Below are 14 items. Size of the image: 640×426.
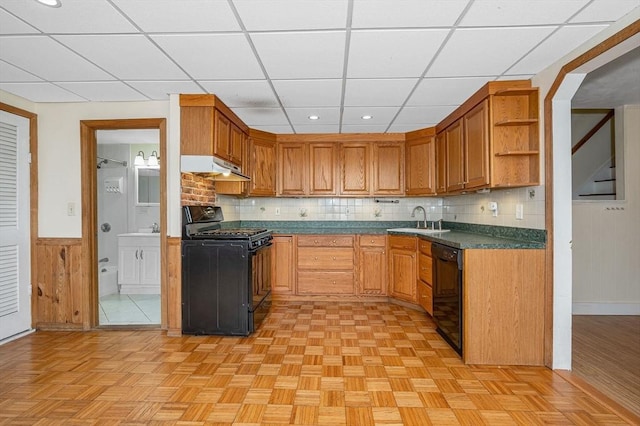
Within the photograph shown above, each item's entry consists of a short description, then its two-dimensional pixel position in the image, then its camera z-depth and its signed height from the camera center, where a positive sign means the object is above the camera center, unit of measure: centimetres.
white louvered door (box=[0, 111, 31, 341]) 298 -12
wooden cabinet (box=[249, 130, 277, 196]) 424 +63
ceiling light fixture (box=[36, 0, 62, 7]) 171 +108
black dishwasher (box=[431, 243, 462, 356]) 260 -69
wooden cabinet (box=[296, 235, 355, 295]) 419 -68
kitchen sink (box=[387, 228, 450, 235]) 385 -23
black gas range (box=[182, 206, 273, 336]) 305 -64
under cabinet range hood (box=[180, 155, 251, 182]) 299 +44
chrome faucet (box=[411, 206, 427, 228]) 461 -1
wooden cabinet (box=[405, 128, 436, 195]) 412 +62
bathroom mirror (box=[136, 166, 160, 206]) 530 +43
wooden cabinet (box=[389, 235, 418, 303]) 384 -66
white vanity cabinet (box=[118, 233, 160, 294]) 453 -63
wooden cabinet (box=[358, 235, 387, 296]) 418 -65
